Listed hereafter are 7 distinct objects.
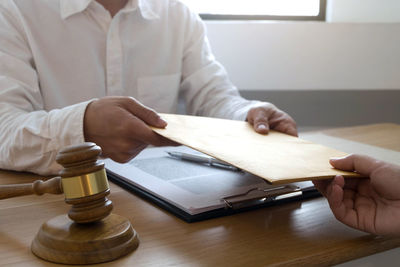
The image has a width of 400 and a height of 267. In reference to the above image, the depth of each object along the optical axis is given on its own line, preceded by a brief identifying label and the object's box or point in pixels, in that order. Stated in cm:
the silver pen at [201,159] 85
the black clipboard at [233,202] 62
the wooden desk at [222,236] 51
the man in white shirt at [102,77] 81
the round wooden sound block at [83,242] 49
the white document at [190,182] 65
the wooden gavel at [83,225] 49
